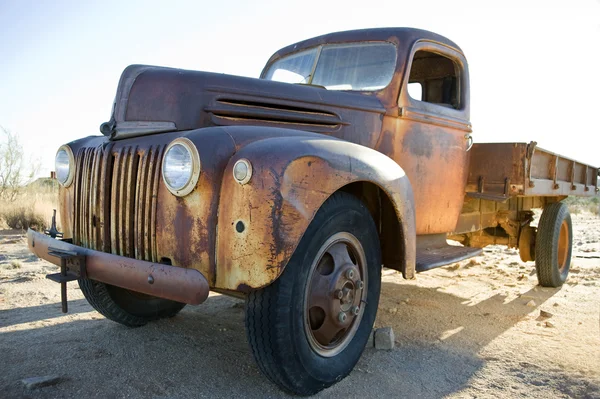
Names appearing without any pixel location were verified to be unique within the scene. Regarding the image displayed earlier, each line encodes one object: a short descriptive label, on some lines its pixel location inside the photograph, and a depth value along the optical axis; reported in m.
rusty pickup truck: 2.24
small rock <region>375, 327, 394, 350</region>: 3.22
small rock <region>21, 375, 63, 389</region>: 2.46
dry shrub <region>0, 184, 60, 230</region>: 9.17
